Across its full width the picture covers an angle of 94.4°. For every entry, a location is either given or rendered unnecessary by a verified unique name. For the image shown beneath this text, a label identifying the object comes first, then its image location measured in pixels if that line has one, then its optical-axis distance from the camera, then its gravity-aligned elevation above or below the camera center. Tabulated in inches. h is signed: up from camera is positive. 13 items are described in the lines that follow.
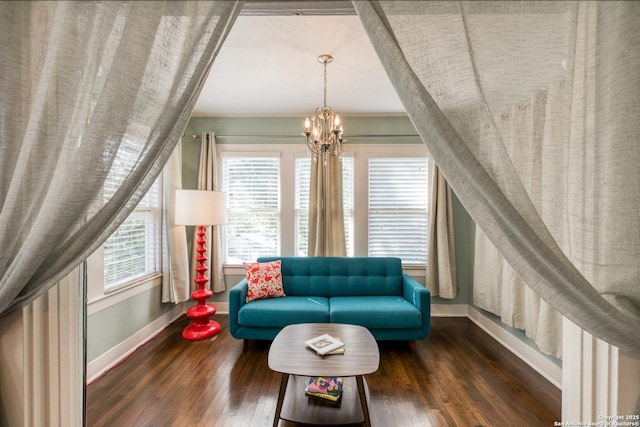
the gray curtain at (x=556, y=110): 35.1 +12.1
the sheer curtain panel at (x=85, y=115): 35.5 +11.9
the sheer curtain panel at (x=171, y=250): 128.6 -17.2
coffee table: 65.4 -35.1
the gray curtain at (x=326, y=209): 143.2 +1.3
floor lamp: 114.5 -4.2
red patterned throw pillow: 118.9 -28.4
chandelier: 92.7 +25.2
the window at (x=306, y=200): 148.8 +6.0
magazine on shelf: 72.5 -44.2
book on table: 73.0 -33.9
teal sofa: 106.7 -35.2
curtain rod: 146.9 +37.7
